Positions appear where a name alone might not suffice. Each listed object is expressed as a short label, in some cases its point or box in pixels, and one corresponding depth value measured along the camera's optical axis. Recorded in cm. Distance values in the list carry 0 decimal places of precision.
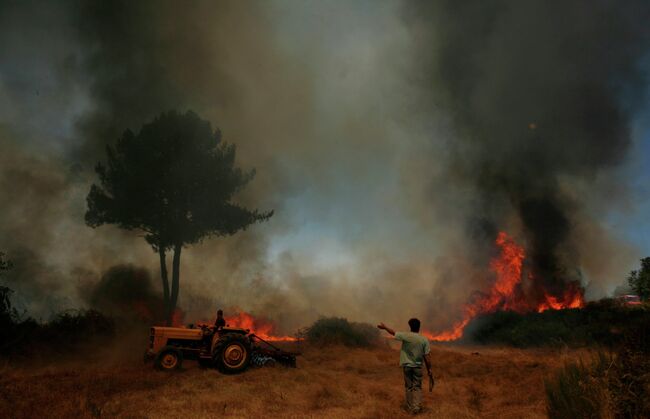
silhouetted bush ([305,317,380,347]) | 2483
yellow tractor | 1428
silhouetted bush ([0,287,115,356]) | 1720
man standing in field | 962
